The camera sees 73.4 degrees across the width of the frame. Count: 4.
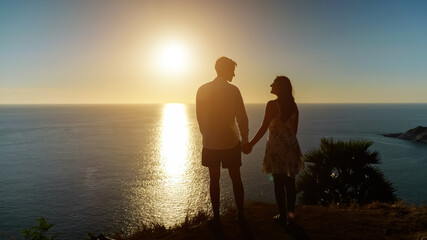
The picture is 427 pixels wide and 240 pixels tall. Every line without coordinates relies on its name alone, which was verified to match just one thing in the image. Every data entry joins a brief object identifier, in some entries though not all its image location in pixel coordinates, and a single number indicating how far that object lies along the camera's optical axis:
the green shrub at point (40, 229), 5.65
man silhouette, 4.30
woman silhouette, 4.52
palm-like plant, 8.54
